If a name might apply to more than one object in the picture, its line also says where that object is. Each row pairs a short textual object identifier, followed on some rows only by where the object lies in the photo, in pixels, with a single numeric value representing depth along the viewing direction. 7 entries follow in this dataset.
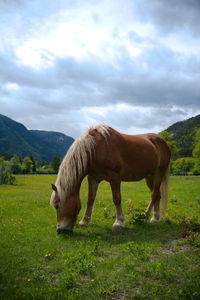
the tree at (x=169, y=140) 49.82
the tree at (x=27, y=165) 82.81
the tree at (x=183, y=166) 79.00
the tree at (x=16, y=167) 75.12
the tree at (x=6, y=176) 29.29
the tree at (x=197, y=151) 39.41
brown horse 6.58
